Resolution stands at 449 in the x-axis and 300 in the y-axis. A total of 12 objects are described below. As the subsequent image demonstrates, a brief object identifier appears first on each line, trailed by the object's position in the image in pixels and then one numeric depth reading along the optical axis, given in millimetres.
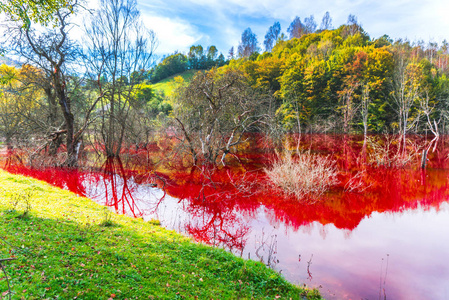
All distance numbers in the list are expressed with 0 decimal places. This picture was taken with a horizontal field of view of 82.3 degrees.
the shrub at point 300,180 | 12273
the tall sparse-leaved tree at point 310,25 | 87219
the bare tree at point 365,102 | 38425
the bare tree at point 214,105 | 18516
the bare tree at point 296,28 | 87500
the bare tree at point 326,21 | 84725
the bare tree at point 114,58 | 22203
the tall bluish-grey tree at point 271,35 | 94500
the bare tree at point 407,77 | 34844
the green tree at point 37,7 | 6656
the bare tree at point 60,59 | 16266
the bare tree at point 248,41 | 91500
